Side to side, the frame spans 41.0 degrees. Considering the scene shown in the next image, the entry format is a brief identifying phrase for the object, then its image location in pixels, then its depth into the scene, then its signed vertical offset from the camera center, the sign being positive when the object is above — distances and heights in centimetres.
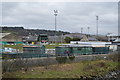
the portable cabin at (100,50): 3612 -236
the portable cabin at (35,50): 2852 -187
